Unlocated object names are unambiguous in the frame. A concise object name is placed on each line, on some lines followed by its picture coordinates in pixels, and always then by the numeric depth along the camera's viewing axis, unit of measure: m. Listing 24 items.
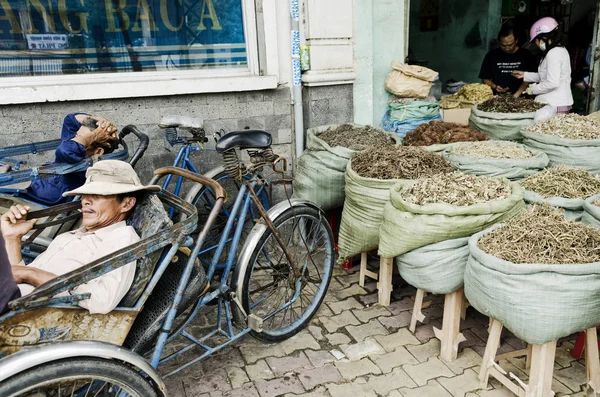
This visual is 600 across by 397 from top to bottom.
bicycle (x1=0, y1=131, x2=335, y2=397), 1.88
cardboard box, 5.58
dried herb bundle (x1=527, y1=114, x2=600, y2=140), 4.00
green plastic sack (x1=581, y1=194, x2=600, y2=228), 2.93
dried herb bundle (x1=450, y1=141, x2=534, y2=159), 3.82
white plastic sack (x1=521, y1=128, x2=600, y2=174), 3.89
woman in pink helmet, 5.21
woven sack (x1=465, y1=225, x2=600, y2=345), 2.35
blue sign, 4.14
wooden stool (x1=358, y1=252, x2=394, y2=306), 3.70
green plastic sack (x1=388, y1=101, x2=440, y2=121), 5.13
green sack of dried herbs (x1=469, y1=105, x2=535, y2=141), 4.59
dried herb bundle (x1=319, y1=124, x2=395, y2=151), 4.33
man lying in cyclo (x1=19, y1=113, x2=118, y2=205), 3.18
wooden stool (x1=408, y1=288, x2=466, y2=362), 3.06
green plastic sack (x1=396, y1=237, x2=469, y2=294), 2.94
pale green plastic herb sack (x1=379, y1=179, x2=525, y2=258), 2.90
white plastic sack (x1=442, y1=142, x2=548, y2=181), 3.64
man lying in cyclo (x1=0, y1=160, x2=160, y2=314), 2.14
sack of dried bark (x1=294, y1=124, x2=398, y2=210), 4.19
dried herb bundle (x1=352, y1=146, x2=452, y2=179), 3.61
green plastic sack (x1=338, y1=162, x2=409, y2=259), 3.54
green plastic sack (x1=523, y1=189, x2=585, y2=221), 3.14
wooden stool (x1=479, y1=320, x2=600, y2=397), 2.54
